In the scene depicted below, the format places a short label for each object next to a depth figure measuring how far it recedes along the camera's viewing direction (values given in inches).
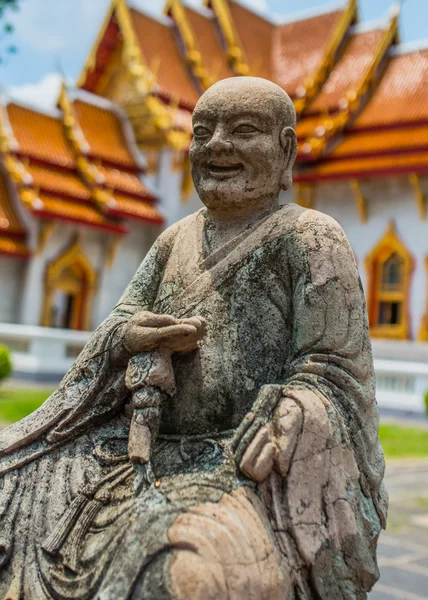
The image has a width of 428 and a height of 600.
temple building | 519.5
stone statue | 68.9
